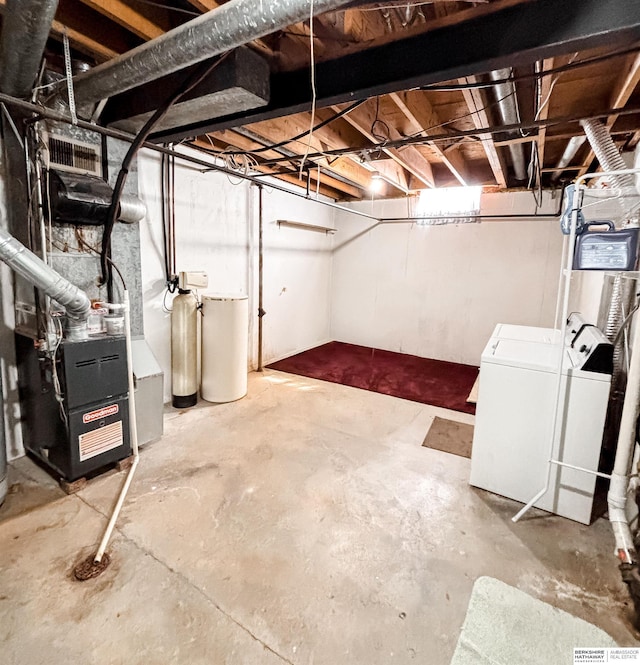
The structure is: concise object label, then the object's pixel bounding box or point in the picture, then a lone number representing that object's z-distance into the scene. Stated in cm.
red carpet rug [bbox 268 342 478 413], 394
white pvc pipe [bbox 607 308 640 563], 162
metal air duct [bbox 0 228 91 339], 168
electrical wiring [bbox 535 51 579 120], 189
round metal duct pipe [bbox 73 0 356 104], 114
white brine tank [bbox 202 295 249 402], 331
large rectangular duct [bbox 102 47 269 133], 169
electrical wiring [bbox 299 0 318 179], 164
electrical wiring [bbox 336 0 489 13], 127
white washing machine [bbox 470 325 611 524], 192
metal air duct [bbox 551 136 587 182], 293
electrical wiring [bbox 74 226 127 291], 241
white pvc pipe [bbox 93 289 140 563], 186
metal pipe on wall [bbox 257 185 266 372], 418
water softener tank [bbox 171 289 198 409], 321
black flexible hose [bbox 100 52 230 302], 163
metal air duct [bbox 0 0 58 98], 124
